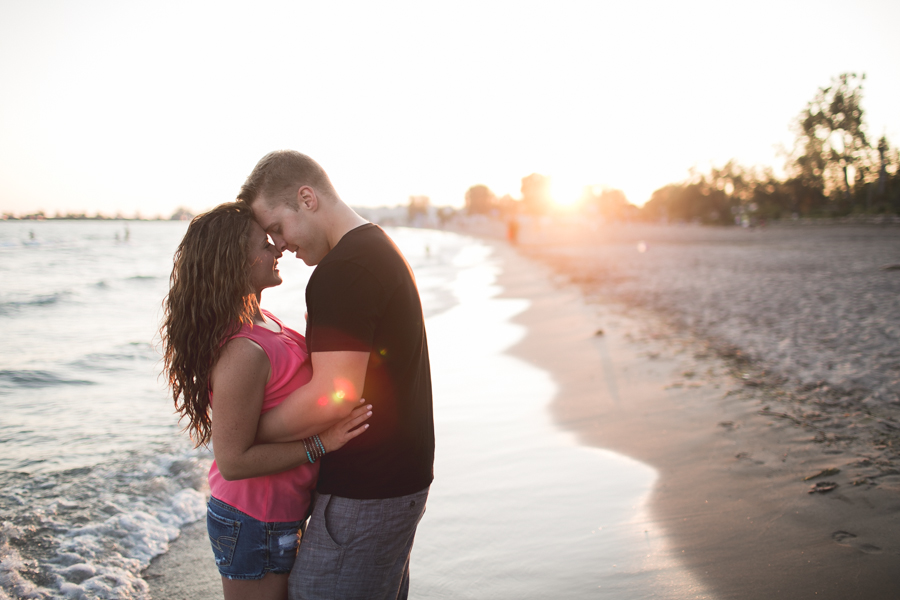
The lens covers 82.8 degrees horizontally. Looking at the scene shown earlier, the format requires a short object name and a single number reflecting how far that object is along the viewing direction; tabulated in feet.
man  5.24
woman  5.49
